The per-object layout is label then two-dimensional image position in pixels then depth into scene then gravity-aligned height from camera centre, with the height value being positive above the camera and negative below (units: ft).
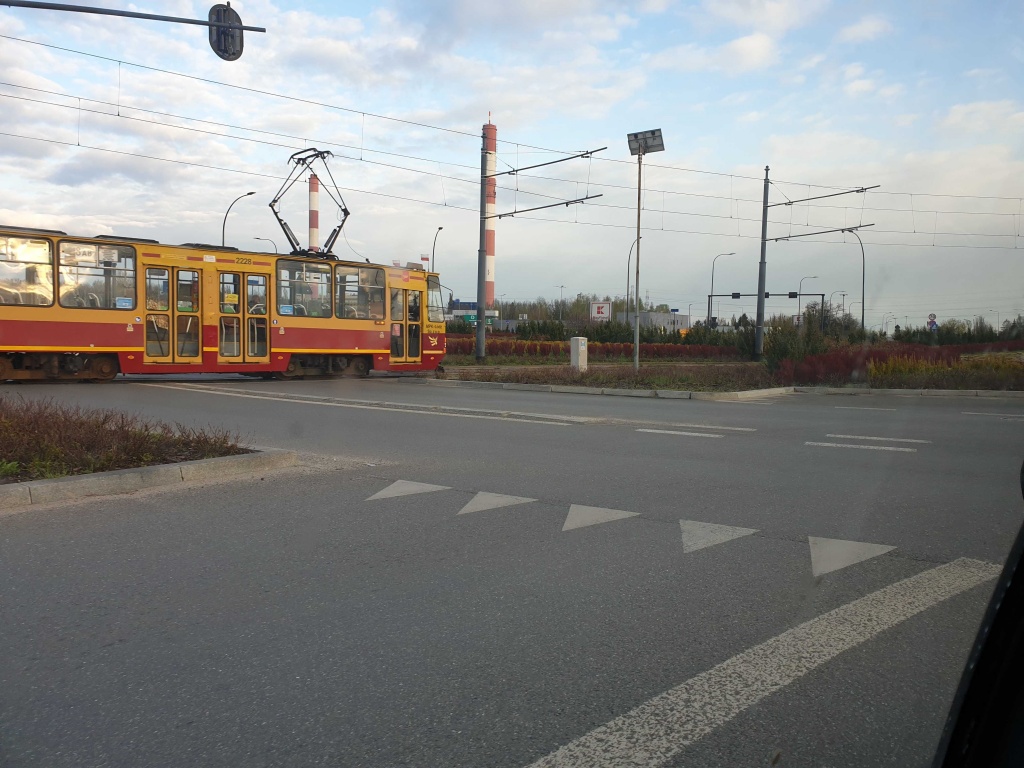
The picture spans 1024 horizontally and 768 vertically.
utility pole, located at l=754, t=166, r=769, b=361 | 115.24 +4.06
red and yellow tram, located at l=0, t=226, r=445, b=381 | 64.13 +1.43
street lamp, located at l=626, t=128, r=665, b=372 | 92.84 +21.34
